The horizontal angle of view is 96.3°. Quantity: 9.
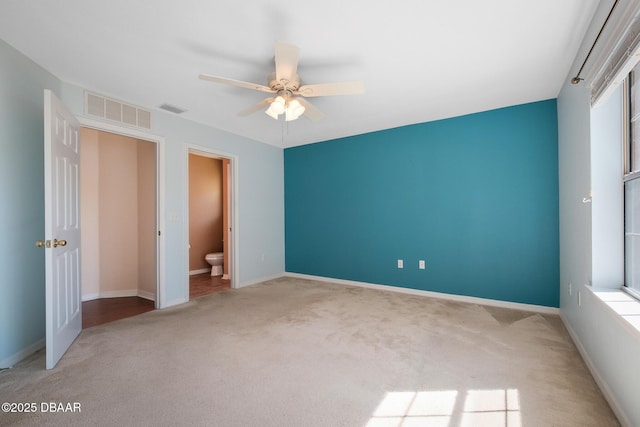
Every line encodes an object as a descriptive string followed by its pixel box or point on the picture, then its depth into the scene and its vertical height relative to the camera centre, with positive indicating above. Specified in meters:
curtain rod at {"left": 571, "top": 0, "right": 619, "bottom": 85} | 1.47 +1.00
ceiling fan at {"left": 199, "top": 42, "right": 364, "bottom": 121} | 1.99 +0.99
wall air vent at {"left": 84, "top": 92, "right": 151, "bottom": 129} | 2.89 +1.13
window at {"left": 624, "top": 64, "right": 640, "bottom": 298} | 1.75 +0.17
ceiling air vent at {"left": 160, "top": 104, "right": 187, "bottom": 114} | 3.34 +1.28
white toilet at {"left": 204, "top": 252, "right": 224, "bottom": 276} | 5.39 -0.89
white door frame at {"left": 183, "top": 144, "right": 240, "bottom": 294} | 4.39 -0.05
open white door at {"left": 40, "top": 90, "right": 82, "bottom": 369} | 2.07 -0.09
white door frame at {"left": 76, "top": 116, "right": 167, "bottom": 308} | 3.44 -0.07
